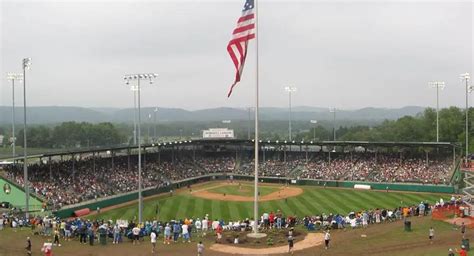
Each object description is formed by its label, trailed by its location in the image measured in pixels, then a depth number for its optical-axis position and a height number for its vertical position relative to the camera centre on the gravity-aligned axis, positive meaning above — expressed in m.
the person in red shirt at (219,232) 26.28 -6.32
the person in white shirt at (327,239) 23.56 -5.89
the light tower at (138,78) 36.99 +3.38
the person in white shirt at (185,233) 26.42 -6.25
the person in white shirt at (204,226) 29.56 -6.57
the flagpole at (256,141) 24.61 -1.17
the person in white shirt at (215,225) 29.40 -6.54
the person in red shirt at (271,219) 30.27 -6.32
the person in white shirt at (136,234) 26.06 -6.25
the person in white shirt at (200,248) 22.34 -6.00
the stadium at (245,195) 24.80 -6.55
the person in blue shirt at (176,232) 26.70 -6.26
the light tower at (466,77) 53.97 +4.67
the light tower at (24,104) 35.47 +1.23
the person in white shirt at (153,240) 23.67 -5.94
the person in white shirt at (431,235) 24.41 -5.98
